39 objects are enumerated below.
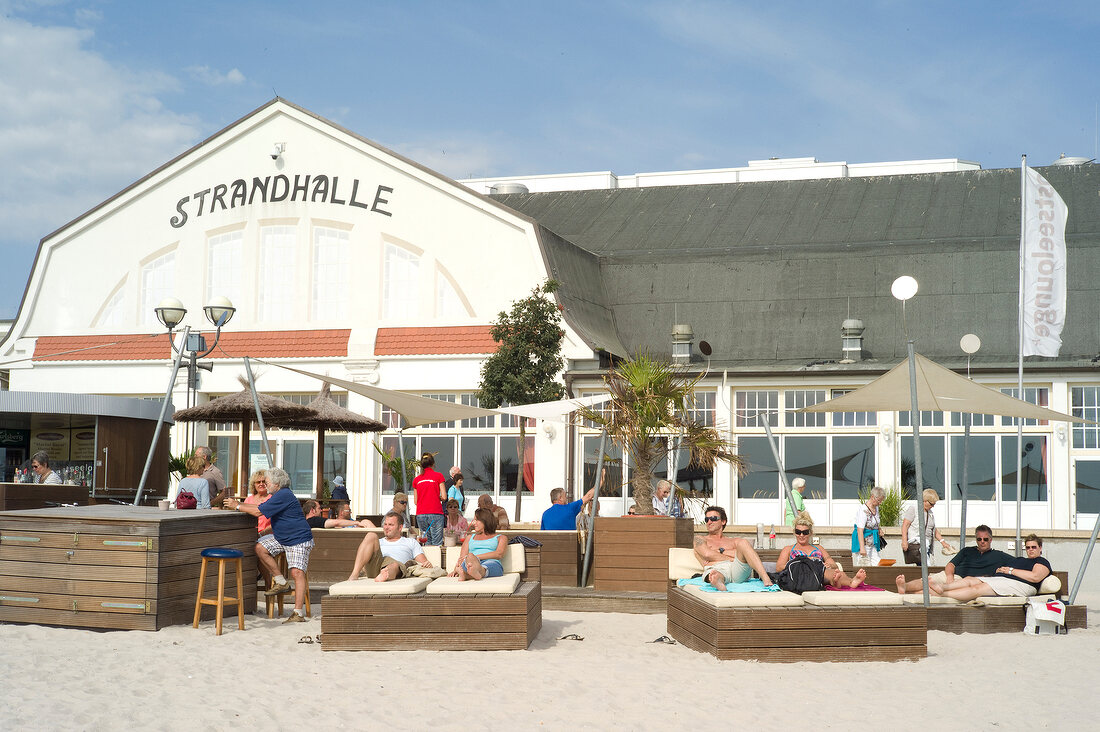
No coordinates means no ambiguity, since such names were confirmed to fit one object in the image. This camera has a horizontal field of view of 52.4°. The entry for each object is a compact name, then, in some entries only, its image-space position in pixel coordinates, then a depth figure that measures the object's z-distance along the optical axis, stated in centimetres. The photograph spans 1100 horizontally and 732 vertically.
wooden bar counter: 802
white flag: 1335
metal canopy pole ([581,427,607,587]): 1058
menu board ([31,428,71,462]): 1455
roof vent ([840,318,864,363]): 1797
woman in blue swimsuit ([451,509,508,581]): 826
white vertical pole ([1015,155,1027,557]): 1277
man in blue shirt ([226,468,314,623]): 888
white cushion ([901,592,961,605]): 909
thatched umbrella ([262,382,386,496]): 1463
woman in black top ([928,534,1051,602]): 916
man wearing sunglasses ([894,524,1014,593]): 952
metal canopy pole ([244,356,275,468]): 1066
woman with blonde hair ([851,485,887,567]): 1216
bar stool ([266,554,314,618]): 902
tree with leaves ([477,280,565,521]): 1631
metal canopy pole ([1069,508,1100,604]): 995
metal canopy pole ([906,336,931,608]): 893
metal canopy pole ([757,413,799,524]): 1202
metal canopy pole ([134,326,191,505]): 1044
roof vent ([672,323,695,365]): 1842
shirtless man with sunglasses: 793
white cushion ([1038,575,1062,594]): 923
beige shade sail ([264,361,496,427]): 1233
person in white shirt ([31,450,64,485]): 1242
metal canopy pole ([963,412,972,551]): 1165
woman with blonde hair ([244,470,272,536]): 968
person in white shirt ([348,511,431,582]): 845
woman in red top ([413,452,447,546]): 1223
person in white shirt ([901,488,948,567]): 1155
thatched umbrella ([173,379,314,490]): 1367
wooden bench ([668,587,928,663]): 732
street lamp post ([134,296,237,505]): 1277
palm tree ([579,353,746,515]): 1141
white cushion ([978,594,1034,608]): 902
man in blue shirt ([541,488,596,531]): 1141
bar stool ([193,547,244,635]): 812
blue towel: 773
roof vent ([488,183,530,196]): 2691
